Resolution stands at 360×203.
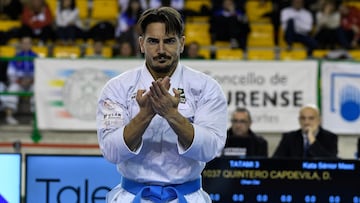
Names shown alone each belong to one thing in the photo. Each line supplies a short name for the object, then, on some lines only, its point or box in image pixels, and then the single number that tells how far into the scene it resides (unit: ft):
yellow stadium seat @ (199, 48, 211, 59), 58.87
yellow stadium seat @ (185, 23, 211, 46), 63.52
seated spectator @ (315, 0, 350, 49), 62.44
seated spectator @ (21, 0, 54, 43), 61.52
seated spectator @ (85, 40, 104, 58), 56.34
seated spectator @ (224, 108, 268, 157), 33.76
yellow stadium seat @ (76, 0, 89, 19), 65.86
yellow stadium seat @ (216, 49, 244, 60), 60.19
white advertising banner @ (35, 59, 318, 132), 48.80
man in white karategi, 16.60
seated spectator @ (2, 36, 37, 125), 49.98
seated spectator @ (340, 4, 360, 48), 63.31
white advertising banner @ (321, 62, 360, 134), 48.75
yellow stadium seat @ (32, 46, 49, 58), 58.95
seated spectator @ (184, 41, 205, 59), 52.64
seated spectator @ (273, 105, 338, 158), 32.53
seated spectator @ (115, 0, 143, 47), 59.36
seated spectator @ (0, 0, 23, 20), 65.05
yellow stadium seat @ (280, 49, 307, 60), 61.05
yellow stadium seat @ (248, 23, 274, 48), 63.98
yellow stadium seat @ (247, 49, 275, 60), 60.70
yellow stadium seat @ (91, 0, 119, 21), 65.41
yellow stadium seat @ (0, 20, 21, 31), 63.31
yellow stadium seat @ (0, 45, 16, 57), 58.75
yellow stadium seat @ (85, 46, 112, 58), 59.15
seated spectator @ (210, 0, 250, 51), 62.13
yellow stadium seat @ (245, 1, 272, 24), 66.90
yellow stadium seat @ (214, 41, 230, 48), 62.95
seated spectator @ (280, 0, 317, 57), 62.39
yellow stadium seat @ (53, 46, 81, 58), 59.47
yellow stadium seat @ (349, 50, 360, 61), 60.23
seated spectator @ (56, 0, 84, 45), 61.31
